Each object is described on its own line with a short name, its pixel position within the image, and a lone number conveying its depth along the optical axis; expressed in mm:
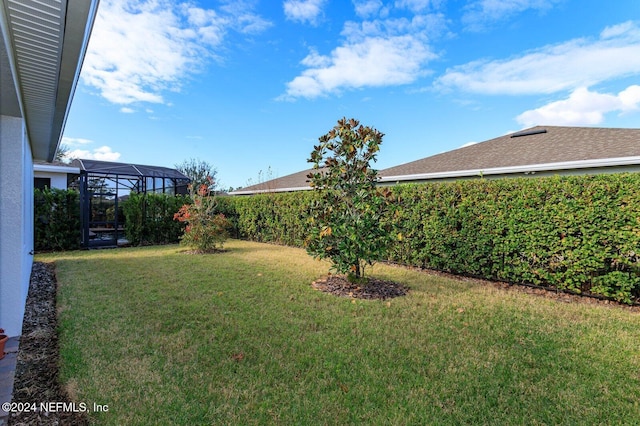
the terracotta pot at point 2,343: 3288
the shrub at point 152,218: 13016
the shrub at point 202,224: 10953
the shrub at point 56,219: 10797
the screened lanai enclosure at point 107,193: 11945
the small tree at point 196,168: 35084
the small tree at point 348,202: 5848
